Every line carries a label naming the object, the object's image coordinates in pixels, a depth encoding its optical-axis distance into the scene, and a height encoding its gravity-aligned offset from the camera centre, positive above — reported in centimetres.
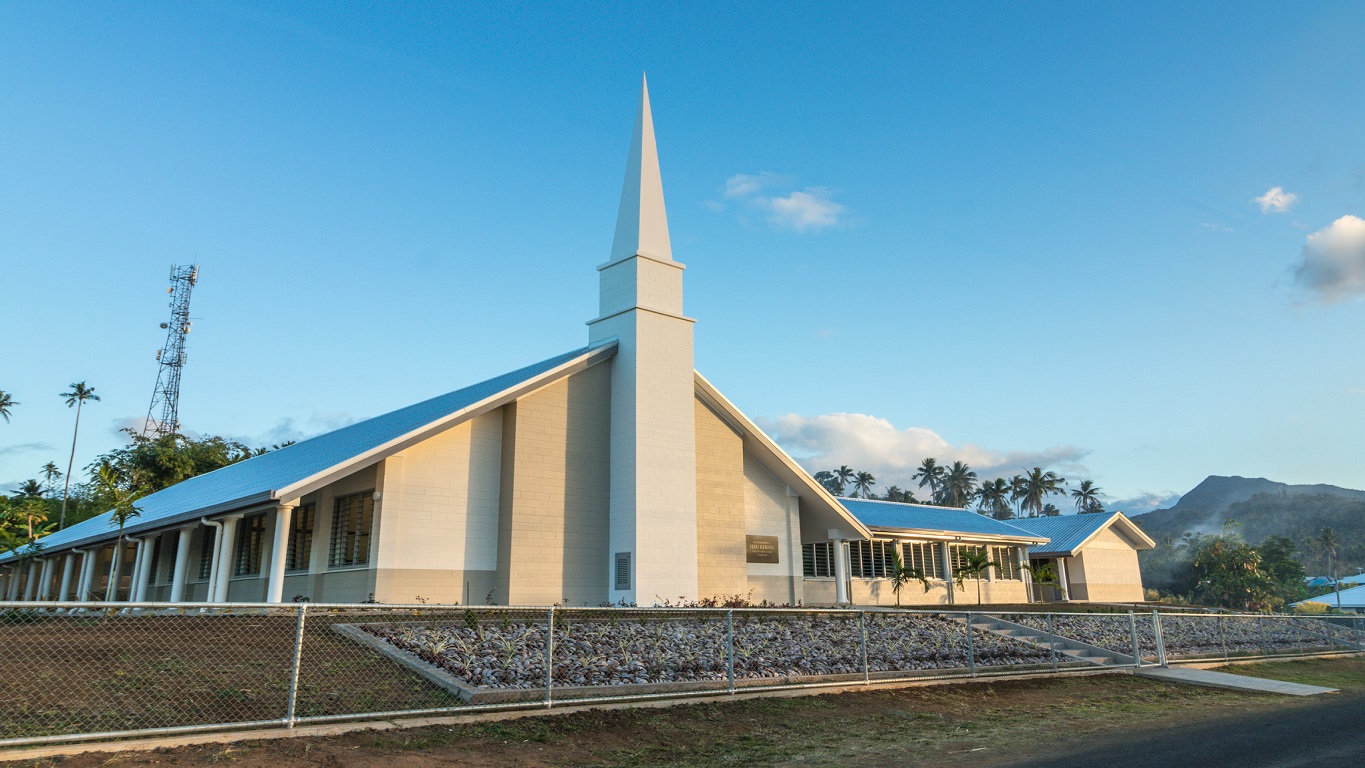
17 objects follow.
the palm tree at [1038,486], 9802 +1264
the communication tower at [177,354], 6050 +1765
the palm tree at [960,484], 11069 +1462
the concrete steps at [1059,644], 1942 -84
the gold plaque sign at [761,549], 2467 +159
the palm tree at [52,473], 7506 +1179
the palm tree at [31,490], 7169 +1014
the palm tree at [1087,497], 10481 +1214
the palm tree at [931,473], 11312 +1625
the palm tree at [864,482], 12250 +1657
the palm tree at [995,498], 10519 +1245
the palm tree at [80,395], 6738 +1629
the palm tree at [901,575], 3244 +113
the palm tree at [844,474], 12344 +1779
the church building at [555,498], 1906 +260
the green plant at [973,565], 3472 +155
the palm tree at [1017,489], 10246 +1294
